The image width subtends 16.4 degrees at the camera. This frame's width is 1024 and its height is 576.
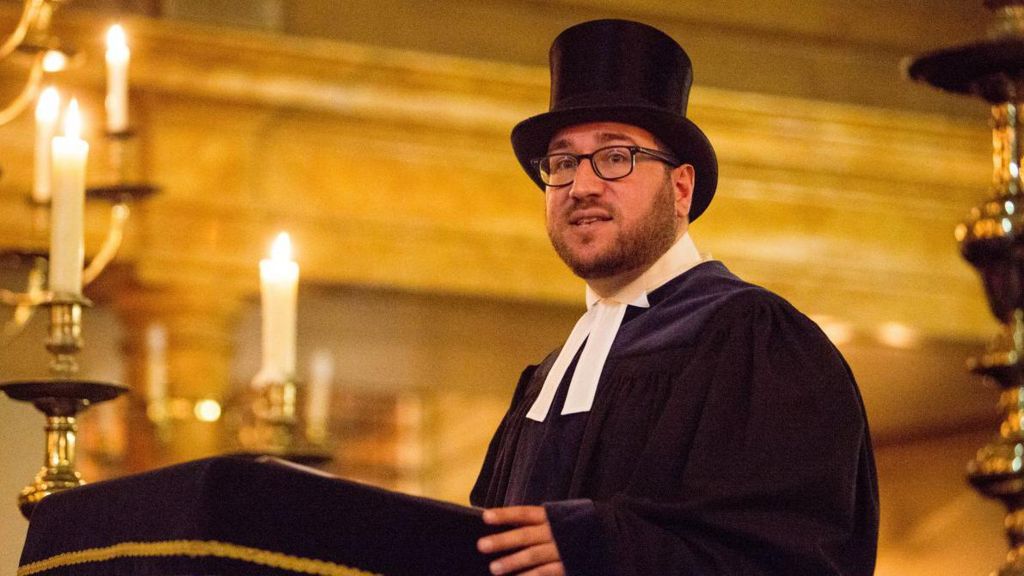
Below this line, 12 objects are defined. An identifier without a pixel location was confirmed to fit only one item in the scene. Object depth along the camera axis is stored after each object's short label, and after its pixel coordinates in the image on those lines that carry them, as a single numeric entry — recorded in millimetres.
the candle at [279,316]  7742
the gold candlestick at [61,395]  6421
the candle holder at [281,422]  7613
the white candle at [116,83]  8203
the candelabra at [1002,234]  3813
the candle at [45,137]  8542
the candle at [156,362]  14418
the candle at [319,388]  16782
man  4905
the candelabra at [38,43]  8434
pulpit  4372
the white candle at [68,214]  6550
